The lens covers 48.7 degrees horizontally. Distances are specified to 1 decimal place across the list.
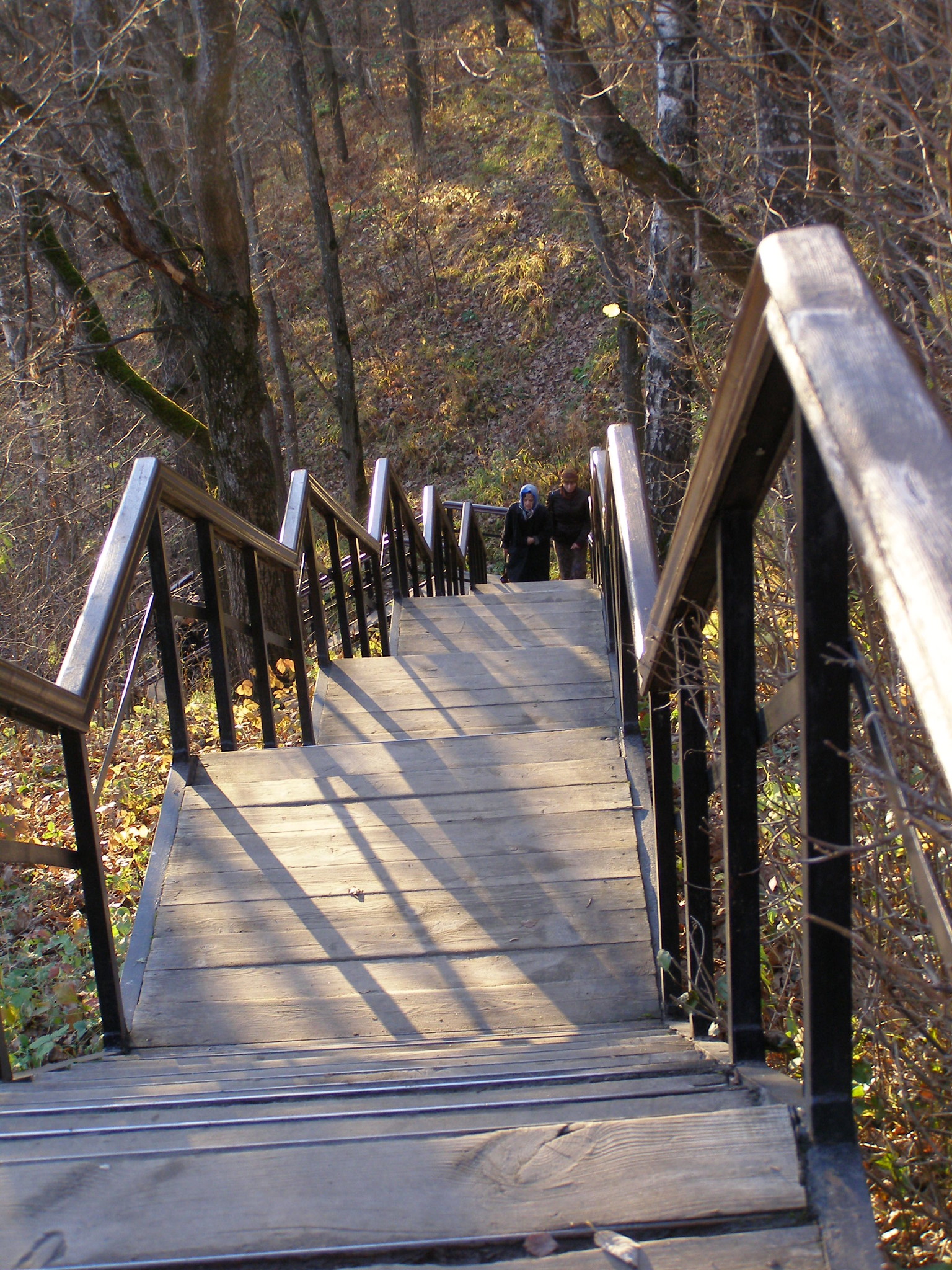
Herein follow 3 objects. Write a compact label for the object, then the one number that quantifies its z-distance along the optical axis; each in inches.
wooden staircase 52.0
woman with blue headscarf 447.5
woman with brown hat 448.1
